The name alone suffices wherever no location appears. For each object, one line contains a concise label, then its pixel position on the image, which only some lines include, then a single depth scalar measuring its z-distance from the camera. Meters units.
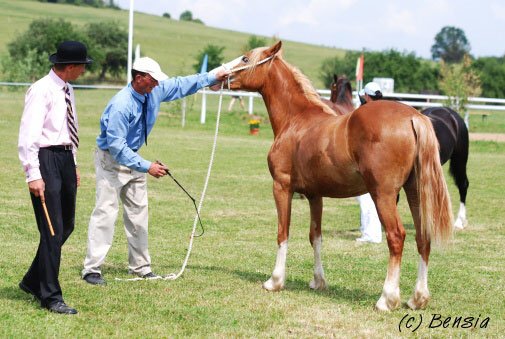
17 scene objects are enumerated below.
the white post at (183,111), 31.11
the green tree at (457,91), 29.91
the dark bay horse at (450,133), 12.76
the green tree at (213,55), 66.62
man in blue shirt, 7.54
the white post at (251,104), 32.96
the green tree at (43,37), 62.28
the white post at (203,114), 30.95
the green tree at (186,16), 146.88
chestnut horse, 6.75
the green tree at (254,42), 65.88
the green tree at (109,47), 63.30
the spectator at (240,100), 36.44
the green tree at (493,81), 61.50
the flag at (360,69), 29.21
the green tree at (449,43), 143.01
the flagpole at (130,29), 30.57
